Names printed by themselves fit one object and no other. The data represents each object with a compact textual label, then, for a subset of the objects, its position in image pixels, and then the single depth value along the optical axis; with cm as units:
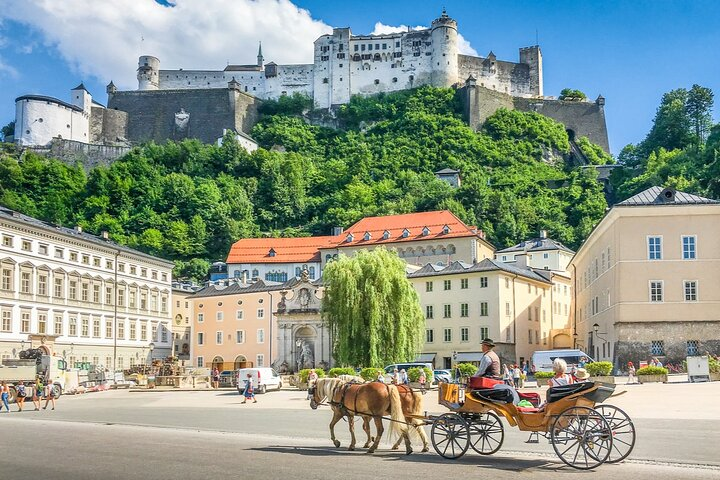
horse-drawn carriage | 1260
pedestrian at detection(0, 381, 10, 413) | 3211
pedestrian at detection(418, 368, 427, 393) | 3809
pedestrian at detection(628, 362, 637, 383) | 3709
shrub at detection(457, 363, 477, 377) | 4166
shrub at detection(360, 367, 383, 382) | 3997
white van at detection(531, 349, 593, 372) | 4181
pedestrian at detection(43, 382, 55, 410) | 3334
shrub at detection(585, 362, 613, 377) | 3612
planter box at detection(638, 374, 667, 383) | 3556
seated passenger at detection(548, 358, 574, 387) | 1435
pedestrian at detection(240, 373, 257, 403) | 3425
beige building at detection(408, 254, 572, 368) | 6004
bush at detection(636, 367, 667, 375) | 3544
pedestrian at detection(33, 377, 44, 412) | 3301
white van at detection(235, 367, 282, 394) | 4209
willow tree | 4728
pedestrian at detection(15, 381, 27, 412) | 3256
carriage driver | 1422
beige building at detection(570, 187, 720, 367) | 4175
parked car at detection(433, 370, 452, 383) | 4031
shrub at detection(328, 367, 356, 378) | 4053
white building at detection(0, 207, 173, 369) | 5566
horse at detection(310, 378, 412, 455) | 1469
